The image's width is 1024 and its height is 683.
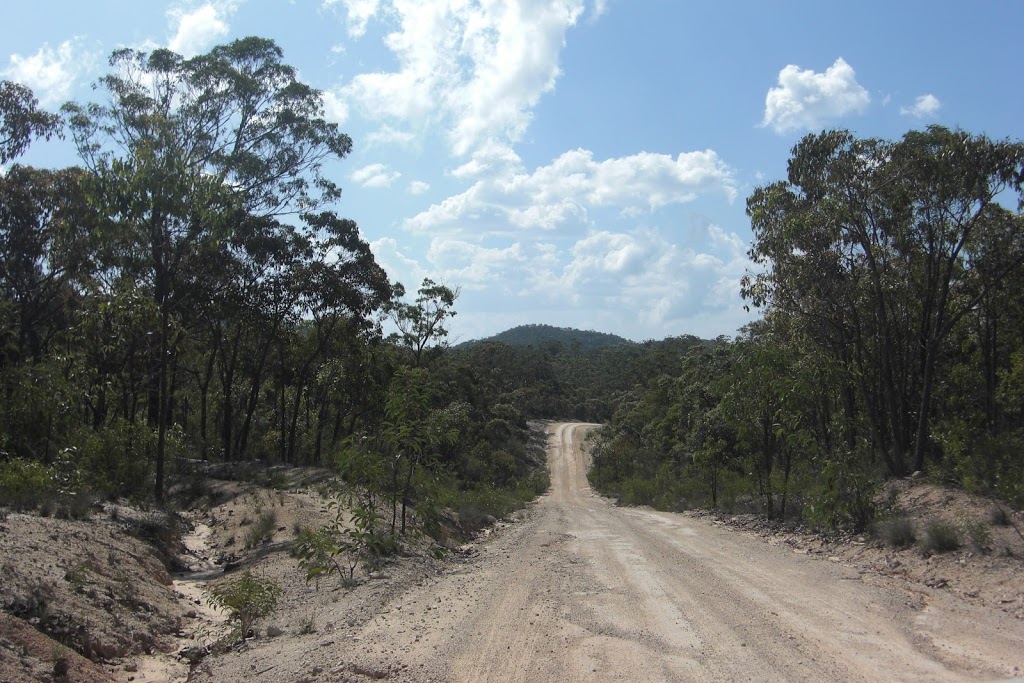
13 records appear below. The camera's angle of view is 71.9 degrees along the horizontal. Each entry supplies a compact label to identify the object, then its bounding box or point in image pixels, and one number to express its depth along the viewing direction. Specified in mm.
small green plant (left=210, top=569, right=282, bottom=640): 8438
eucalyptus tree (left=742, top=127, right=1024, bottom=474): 15936
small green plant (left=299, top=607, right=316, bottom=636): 7531
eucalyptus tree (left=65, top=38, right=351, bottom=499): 14633
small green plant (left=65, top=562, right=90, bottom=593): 8258
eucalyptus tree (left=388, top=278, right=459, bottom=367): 42000
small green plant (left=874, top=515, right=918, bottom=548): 12000
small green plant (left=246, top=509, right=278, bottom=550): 14383
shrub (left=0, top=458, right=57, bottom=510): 11742
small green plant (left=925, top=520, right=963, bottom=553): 10977
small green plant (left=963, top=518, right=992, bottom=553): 10453
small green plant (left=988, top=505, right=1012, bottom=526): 11573
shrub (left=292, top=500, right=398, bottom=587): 10125
